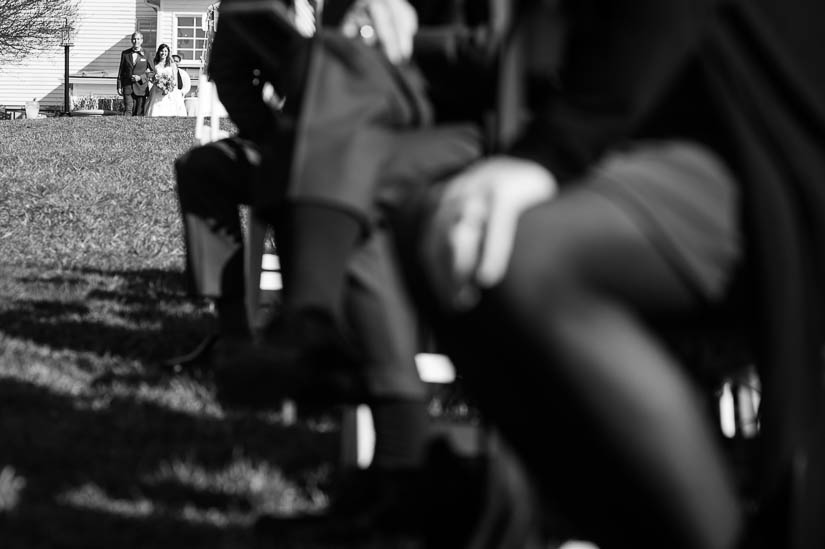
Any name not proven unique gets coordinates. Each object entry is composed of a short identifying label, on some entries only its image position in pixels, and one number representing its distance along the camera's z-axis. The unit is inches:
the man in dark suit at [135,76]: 1080.8
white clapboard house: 1772.9
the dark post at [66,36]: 1581.0
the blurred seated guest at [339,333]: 78.8
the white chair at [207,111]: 250.4
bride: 964.0
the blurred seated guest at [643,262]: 57.6
